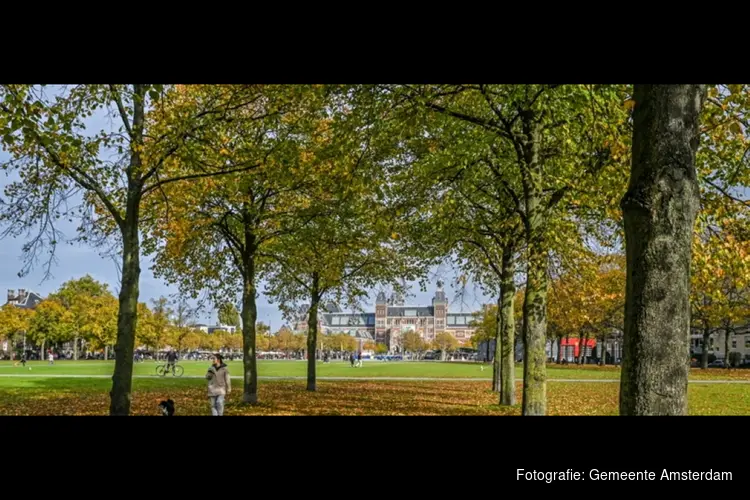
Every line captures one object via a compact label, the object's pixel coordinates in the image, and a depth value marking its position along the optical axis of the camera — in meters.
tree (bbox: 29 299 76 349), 71.00
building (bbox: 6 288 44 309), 98.70
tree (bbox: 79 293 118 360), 57.97
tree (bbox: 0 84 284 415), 11.31
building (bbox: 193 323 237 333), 108.77
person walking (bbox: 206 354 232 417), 12.77
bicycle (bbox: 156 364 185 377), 34.10
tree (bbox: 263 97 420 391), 10.68
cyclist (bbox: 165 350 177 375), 33.02
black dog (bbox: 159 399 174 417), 11.73
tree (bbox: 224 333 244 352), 101.62
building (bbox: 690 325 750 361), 73.81
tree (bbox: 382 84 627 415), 9.79
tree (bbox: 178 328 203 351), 87.86
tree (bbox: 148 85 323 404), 12.59
